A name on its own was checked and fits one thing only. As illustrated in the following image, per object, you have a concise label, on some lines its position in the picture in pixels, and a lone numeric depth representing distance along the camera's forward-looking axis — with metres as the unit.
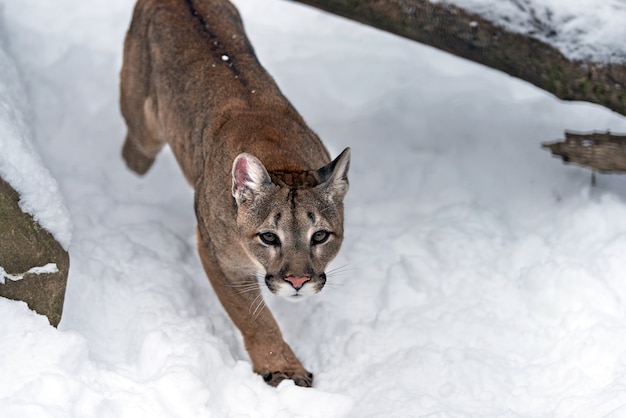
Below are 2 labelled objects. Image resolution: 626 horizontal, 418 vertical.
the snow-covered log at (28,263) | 10.20
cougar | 10.33
